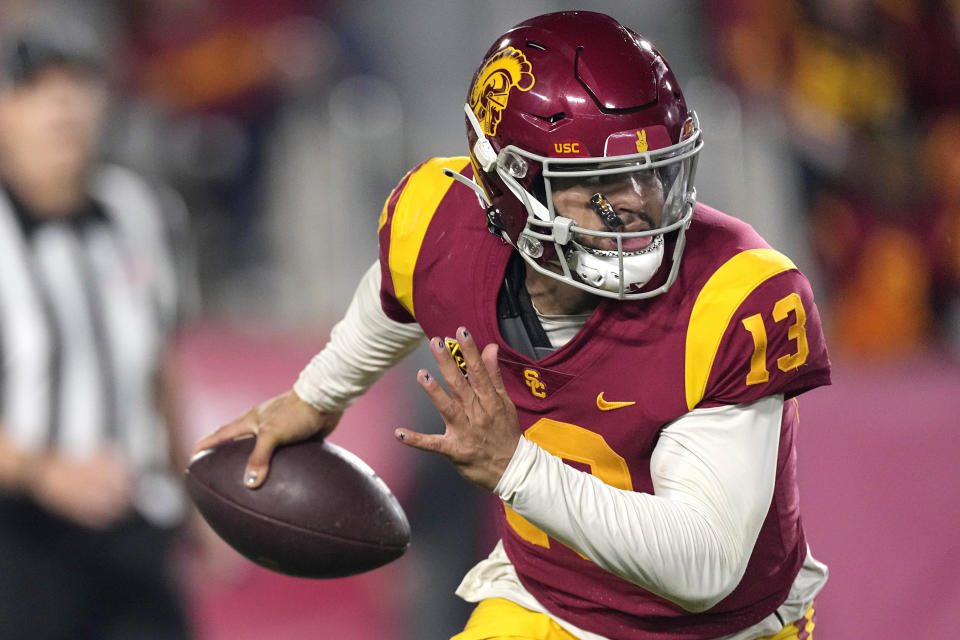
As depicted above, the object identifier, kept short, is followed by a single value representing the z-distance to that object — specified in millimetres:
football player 11756
